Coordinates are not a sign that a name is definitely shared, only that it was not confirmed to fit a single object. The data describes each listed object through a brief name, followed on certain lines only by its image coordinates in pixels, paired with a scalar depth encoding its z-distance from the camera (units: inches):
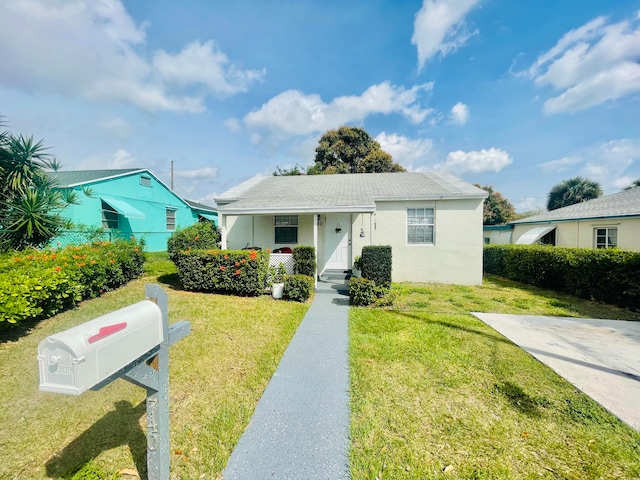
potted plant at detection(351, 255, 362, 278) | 375.0
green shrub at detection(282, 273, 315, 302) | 305.6
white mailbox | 50.4
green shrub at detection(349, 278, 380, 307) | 293.6
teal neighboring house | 552.1
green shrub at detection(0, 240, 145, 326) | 173.9
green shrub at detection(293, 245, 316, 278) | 349.4
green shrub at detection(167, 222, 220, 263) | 356.8
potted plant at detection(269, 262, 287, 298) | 315.9
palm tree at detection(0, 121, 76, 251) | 277.4
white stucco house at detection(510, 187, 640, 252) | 498.0
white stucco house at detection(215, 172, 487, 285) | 426.3
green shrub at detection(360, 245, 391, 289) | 319.6
